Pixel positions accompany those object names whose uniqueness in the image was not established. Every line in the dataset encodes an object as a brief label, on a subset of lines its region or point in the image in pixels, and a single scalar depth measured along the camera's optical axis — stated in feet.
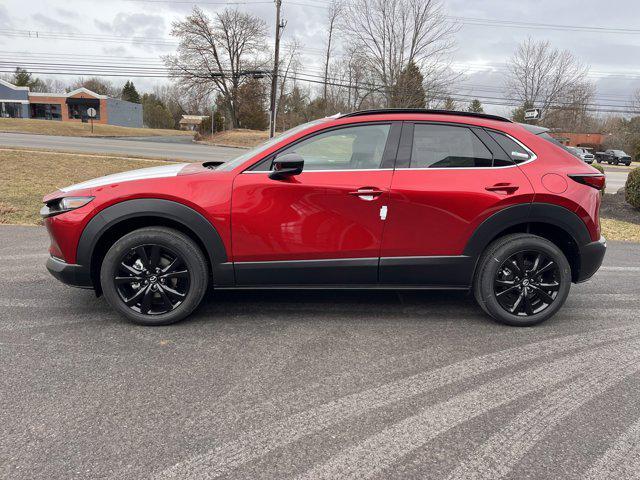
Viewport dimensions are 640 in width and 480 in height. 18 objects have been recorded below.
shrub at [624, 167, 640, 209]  34.38
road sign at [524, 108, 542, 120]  41.10
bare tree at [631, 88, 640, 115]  168.45
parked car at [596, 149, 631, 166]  138.41
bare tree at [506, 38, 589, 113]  91.40
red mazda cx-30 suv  11.55
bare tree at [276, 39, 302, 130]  156.87
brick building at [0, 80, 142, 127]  210.38
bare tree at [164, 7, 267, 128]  160.86
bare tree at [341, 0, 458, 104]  78.43
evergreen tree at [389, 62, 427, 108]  78.74
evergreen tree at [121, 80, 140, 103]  288.10
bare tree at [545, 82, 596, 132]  93.20
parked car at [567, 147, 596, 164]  86.89
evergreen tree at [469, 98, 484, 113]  153.14
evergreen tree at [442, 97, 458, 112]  83.89
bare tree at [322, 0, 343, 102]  135.81
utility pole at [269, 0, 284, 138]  95.20
